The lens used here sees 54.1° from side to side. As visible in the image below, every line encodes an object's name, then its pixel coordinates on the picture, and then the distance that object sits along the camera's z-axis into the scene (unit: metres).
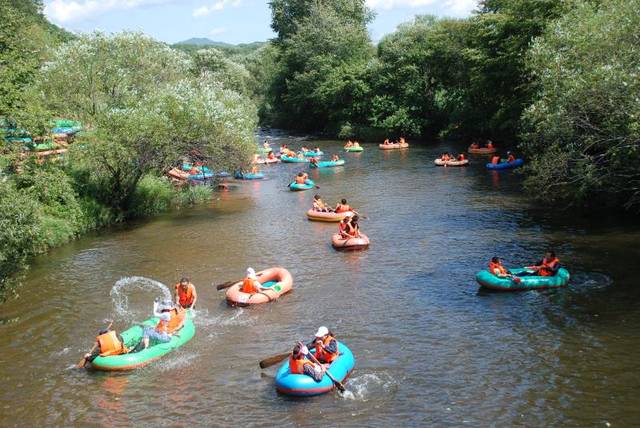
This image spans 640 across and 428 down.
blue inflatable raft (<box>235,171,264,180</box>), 38.28
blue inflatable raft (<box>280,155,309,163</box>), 45.84
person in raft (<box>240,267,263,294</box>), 17.50
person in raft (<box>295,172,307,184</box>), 34.41
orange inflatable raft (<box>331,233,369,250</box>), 21.95
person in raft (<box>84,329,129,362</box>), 13.93
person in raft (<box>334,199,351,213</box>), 26.73
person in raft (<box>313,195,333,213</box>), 27.19
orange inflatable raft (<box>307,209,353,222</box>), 26.38
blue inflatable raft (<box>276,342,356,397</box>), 12.36
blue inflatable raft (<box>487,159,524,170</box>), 36.92
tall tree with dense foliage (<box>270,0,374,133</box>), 61.69
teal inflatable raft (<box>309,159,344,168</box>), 42.56
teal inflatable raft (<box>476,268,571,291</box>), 17.19
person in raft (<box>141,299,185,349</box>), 14.55
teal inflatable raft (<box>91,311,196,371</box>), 13.80
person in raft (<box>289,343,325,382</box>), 12.43
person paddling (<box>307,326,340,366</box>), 13.10
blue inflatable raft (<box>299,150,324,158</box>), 47.72
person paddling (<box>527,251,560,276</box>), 17.41
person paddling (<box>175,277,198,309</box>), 16.91
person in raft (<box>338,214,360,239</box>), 22.39
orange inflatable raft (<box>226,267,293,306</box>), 17.22
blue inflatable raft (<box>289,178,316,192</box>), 34.09
